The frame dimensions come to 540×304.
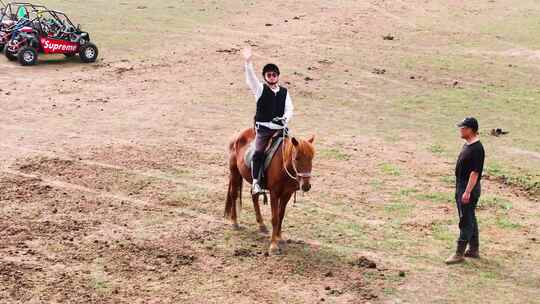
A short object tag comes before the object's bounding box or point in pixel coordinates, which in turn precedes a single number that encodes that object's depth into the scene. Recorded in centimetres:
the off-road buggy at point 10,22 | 2323
